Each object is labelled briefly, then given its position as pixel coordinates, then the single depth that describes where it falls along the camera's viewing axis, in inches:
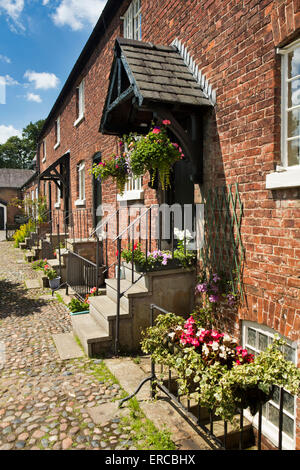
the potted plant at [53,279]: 343.0
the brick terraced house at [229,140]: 131.4
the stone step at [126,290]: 190.2
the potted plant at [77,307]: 256.8
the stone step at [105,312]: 186.9
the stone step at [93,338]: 184.5
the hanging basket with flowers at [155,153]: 172.1
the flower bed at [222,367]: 102.7
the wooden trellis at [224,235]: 156.9
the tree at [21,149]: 2194.9
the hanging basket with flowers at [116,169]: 223.9
